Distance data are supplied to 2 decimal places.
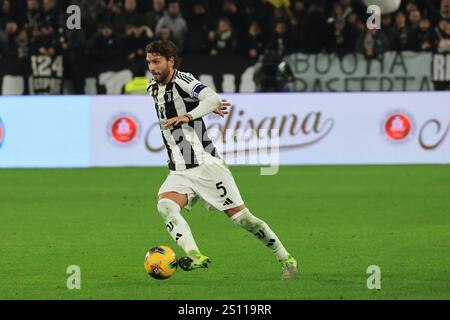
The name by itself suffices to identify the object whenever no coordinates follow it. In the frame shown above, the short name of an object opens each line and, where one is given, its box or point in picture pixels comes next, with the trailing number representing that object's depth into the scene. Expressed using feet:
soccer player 29.25
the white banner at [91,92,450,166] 63.82
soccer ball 28.71
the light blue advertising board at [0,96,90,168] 63.93
